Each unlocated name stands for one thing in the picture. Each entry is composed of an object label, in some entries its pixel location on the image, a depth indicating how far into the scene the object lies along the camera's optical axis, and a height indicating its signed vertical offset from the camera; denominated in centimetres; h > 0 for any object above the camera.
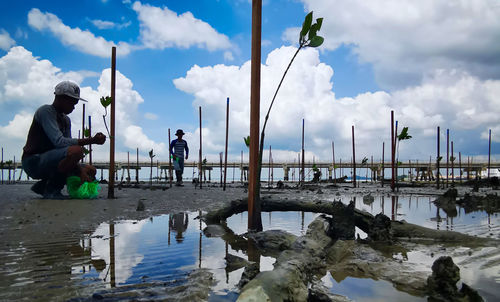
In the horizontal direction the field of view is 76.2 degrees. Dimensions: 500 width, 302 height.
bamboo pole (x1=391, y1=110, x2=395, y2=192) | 1709 +84
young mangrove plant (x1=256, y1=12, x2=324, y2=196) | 416 +158
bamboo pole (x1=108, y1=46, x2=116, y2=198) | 695 +51
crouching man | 578 +17
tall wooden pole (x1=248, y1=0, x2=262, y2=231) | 423 +70
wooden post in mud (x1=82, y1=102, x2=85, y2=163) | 1327 +166
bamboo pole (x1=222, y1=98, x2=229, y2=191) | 1427 +137
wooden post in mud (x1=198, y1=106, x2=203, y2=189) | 1724 +2
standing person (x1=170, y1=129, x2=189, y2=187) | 1445 +26
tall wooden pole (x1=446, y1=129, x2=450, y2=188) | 2781 +119
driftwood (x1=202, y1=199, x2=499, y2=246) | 388 -92
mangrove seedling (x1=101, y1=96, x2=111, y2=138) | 685 +114
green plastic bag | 626 -67
